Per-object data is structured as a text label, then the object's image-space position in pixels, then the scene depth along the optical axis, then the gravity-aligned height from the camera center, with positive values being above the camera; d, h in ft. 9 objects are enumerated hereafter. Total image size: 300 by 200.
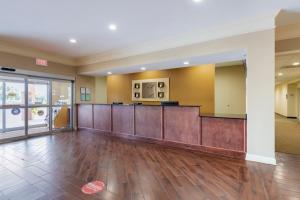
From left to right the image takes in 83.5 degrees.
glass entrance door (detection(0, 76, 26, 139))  17.98 -0.70
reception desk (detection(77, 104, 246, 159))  13.05 -2.59
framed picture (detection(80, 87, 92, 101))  25.12 +0.86
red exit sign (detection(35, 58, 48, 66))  19.88 +4.58
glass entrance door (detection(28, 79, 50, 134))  20.21 -0.76
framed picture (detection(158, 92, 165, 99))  24.27 +0.67
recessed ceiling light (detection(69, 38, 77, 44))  16.46 +5.94
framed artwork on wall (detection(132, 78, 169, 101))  24.14 +1.53
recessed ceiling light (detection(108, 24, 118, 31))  13.38 +5.94
